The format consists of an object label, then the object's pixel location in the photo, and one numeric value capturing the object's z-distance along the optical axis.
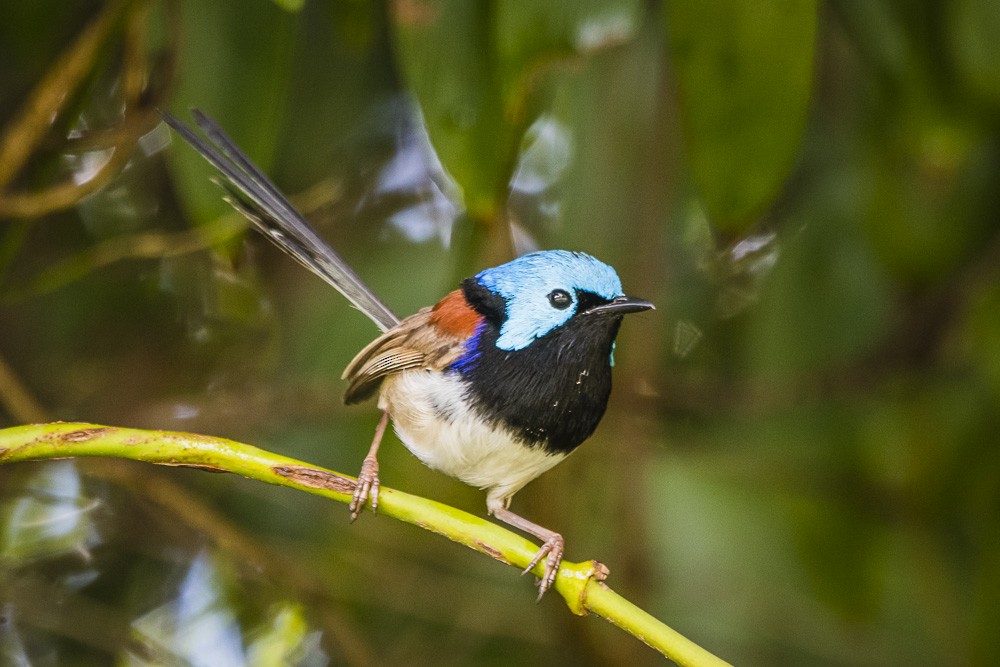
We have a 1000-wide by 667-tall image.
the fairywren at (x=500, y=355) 4.12
